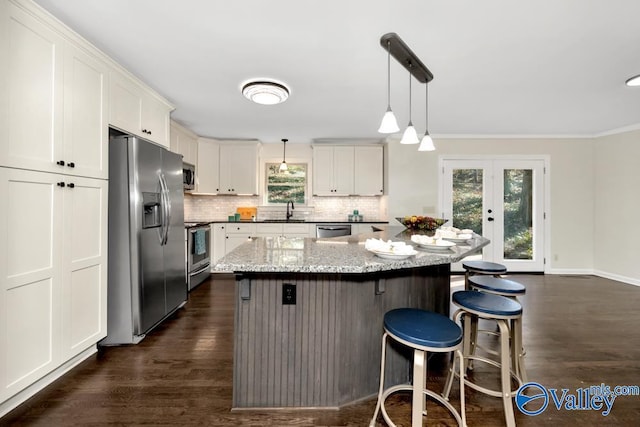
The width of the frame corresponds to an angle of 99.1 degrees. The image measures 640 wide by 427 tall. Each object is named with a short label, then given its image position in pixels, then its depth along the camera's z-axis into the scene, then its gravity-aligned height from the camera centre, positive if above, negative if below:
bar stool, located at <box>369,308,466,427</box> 1.21 -0.58
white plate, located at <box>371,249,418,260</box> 1.47 -0.23
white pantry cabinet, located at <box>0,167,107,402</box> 1.50 -0.39
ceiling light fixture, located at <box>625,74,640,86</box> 2.50 +1.24
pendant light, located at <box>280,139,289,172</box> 5.07 +1.19
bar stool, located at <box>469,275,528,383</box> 1.75 -0.54
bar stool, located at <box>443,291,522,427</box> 1.43 -0.59
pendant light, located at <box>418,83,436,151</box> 2.34 +0.59
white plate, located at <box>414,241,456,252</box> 1.76 -0.23
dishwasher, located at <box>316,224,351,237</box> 4.61 -0.31
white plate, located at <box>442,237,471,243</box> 2.15 -0.22
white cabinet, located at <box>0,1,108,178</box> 1.50 +0.71
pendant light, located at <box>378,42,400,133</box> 1.81 +0.59
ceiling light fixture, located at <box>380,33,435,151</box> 1.87 +1.17
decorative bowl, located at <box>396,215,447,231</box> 2.84 -0.11
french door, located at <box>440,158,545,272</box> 4.61 +0.15
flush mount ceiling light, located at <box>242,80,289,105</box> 2.61 +1.18
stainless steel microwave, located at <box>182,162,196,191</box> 3.98 +0.53
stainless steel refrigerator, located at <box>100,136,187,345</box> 2.25 -0.23
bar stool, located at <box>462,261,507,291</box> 2.28 -0.47
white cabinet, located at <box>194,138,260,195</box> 4.81 +0.80
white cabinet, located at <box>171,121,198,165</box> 3.85 +1.05
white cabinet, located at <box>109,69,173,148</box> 2.28 +0.96
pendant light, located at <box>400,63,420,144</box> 2.11 +0.59
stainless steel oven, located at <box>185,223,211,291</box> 3.70 -0.61
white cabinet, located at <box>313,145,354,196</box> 4.96 +0.78
